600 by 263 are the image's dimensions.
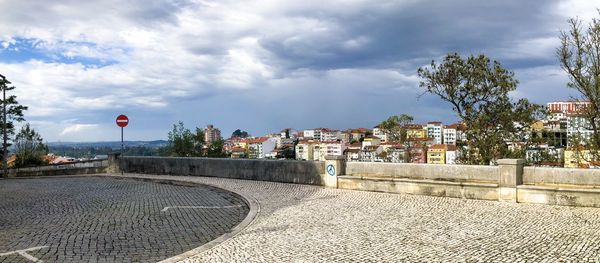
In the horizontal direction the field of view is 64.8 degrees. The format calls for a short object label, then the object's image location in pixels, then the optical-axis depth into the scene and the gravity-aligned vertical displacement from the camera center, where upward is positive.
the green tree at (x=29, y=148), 40.66 +0.10
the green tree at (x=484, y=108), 18.39 +1.59
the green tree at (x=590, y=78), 13.84 +2.08
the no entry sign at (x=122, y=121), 21.91 +1.30
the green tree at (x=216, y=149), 33.22 -0.03
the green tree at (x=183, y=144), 31.48 +0.32
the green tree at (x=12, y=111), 35.53 +2.95
